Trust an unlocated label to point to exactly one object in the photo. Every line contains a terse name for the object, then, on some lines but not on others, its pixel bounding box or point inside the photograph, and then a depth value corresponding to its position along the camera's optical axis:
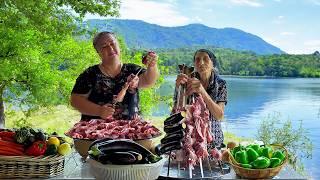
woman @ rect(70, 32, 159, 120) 1.96
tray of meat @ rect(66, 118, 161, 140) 1.61
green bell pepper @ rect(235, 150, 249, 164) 1.50
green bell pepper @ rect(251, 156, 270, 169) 1.47
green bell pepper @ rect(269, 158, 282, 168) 1.49
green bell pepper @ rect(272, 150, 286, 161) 1.53
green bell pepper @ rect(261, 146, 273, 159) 1.55
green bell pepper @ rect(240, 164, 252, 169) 1.48
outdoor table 1.47
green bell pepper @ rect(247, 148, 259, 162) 1.52
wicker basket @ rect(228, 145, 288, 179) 1.48
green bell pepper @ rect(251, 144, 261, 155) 1.58
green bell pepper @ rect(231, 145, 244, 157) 1.58
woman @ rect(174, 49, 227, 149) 1.88
